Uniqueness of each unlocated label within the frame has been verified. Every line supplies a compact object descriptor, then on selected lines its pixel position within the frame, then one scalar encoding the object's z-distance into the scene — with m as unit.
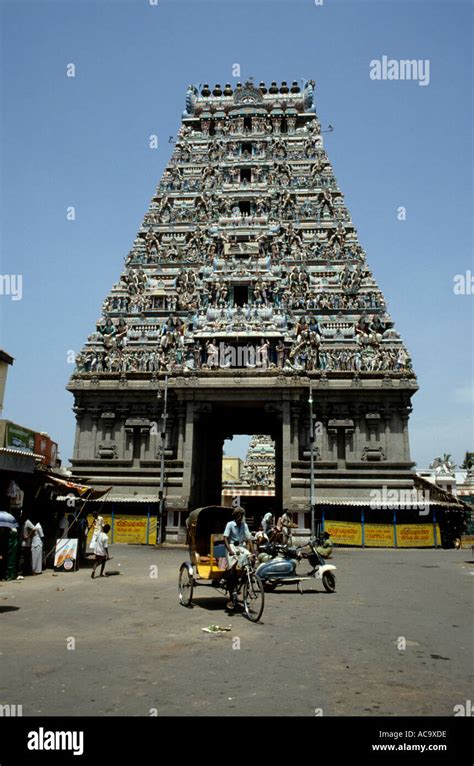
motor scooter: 12.80
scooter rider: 19.31
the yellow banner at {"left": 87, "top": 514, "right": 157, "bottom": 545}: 29.04
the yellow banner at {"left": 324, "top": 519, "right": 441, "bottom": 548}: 28.20
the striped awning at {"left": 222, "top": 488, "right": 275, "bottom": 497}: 54.78
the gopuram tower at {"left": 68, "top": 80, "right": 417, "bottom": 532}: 30.66
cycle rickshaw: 10.31
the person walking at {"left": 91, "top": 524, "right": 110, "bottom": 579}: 15.87
